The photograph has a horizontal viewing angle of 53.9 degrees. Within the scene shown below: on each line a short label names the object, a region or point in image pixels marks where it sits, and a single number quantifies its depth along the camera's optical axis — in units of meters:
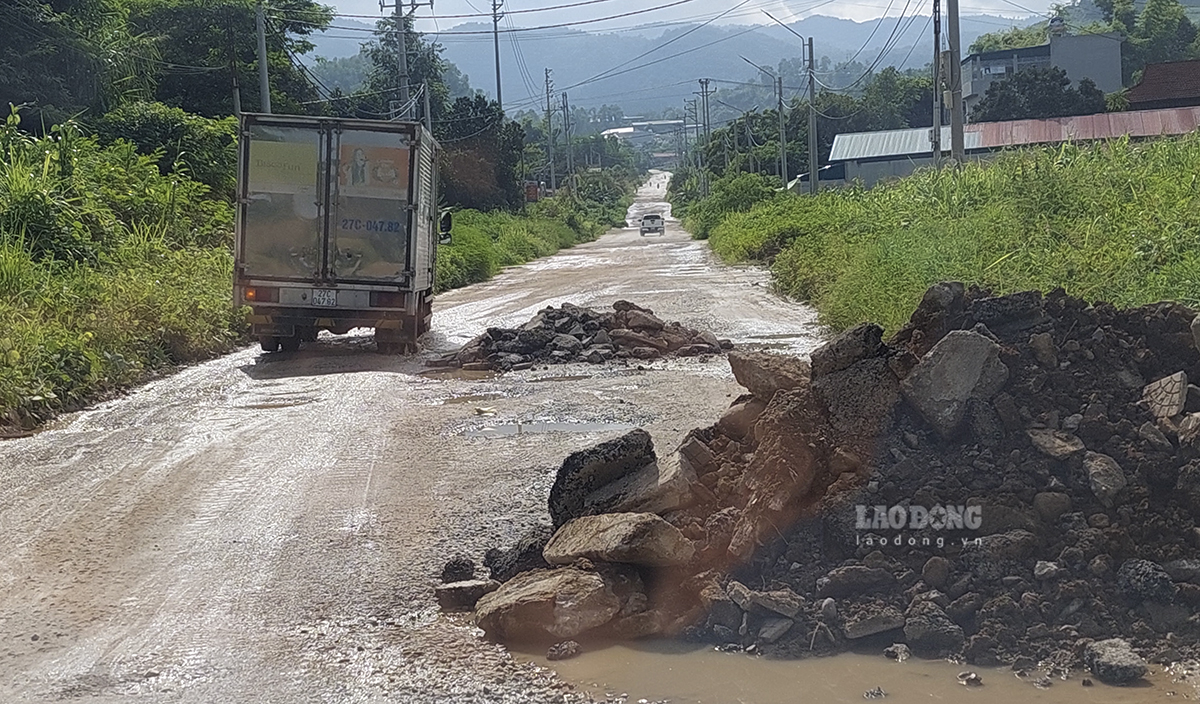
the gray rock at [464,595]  5.47
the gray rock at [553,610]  5.02
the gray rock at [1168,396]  5.49
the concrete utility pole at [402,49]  39.69
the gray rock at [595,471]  6.21
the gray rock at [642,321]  14.65
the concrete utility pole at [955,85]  24.44
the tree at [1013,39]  86.44
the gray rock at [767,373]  6.84
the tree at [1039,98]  61.97
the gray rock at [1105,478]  5.12
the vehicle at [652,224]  76.29
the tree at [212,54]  42.91
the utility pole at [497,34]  66.12
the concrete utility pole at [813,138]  47.12
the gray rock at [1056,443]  5.31
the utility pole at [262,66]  28.66
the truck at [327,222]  14.56
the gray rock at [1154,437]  5.30
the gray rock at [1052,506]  5.18
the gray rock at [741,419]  6.62
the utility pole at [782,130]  61.44
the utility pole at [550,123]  90.62
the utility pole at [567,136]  99.62
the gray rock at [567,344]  13.87
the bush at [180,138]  30.08
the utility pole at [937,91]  28.55
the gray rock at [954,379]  5.64
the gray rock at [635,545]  5.22
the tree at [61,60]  28.81
